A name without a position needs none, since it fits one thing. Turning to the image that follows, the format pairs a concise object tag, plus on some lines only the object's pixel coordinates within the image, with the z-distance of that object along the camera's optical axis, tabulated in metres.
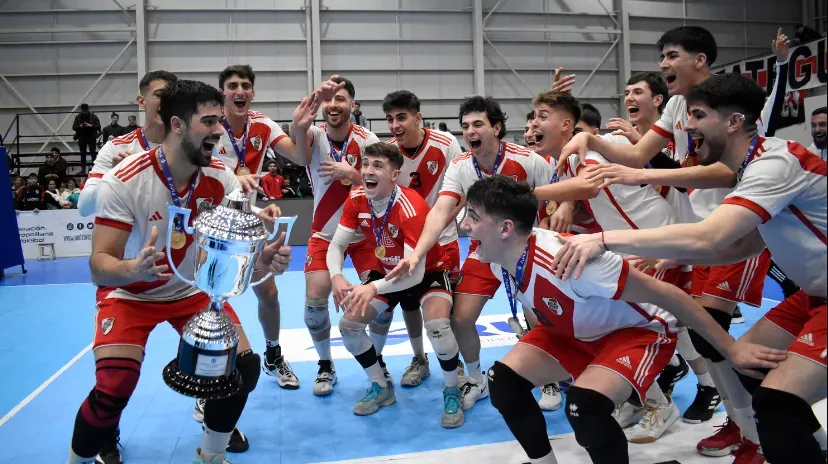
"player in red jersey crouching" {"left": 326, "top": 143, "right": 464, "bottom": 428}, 4.60
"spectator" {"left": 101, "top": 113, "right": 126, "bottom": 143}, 17.38
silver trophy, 2.74
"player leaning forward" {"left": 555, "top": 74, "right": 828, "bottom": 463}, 2.44
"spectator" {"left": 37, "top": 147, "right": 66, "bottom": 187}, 16.93
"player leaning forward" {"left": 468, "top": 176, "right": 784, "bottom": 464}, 2.91
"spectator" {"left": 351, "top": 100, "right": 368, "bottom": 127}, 16.39
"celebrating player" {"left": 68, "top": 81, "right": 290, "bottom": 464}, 3.21
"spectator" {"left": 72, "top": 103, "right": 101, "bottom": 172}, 17.11
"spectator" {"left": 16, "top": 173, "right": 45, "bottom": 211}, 14.63
